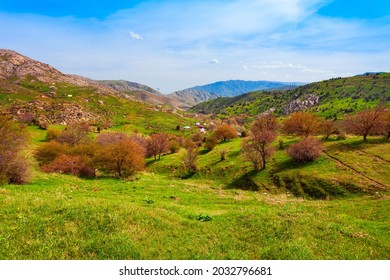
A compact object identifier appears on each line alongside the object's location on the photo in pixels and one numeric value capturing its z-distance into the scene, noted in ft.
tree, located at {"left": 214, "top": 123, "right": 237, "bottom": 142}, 271.90
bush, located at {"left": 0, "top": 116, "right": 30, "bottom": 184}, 82.74
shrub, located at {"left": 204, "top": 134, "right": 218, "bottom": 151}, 243.70
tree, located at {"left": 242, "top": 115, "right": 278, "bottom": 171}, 165.48
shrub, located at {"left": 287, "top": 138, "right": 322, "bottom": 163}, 154.71
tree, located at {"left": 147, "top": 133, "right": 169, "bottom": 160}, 238.27
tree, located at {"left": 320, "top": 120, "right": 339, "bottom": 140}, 197.67
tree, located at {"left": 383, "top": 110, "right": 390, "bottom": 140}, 163.02
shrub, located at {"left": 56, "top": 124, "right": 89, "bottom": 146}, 237.25
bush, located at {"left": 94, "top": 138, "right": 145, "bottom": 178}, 141.08
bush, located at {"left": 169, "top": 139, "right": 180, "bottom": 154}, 258.78
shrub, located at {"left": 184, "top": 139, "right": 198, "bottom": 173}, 193.51
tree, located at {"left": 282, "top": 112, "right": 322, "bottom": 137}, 204.95
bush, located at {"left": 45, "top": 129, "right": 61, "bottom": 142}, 290.97
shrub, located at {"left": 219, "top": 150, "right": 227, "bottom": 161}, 198.69
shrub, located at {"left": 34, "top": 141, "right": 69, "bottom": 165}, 167.22
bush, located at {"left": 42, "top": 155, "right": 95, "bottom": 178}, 132.87
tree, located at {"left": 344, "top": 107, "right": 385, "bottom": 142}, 166.58
